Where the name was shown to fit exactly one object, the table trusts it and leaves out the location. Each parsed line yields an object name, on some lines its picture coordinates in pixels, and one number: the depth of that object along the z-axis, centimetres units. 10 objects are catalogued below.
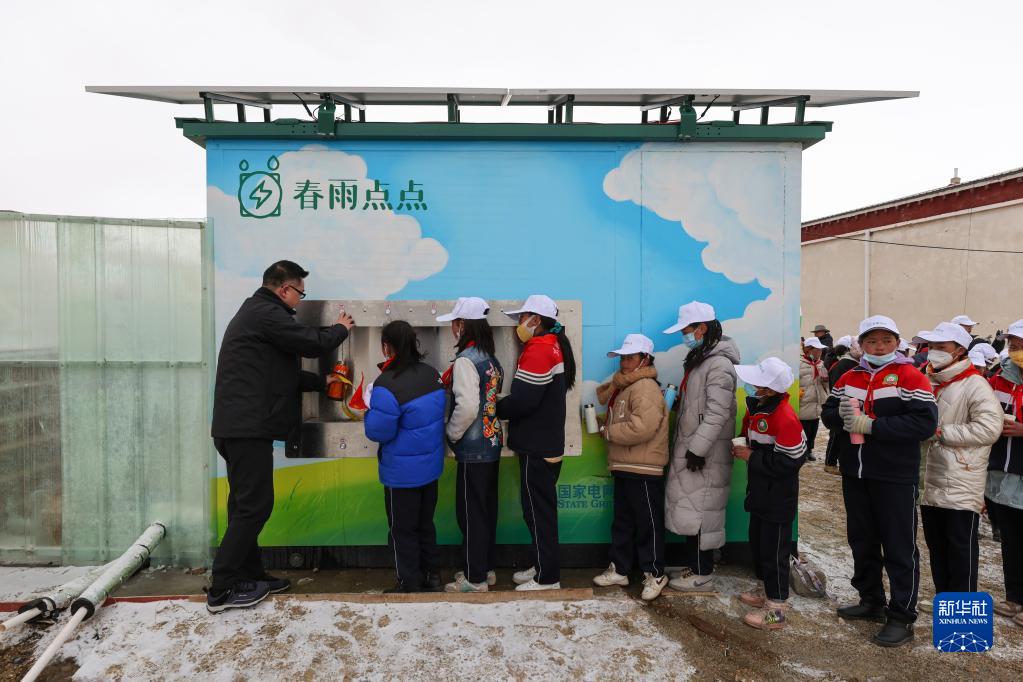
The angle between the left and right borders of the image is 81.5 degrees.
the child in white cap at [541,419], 351
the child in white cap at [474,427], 351
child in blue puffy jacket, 340
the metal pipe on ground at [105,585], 292
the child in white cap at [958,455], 327
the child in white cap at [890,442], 311
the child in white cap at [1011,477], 347
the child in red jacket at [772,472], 325
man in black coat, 339
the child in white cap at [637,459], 363
